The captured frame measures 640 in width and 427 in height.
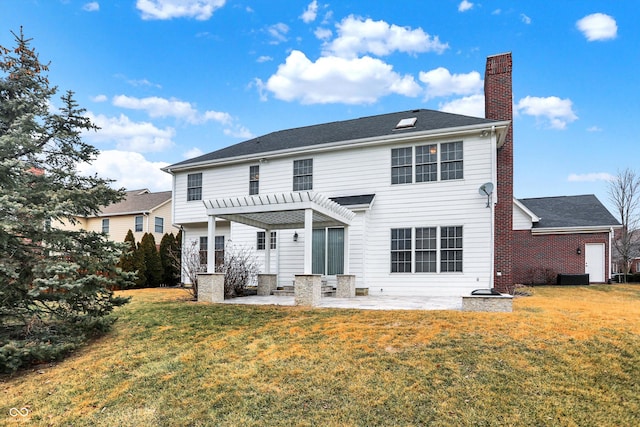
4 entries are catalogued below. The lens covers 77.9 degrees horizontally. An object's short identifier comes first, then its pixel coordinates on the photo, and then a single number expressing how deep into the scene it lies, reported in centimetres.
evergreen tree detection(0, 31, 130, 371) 647
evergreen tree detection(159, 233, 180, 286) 2030
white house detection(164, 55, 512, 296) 1198
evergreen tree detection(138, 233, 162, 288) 1953
